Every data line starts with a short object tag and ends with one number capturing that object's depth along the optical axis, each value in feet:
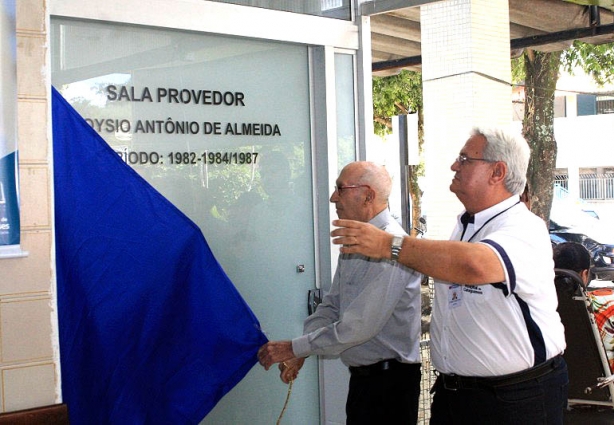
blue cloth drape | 11.48
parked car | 34.83
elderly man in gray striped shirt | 11.84
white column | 27.35
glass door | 13.91
